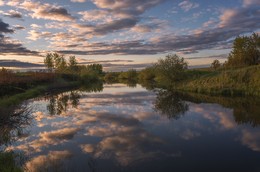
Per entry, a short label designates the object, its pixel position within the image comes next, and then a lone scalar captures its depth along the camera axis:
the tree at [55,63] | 82.13
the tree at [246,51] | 42.64
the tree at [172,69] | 45.38
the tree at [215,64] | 66.86
